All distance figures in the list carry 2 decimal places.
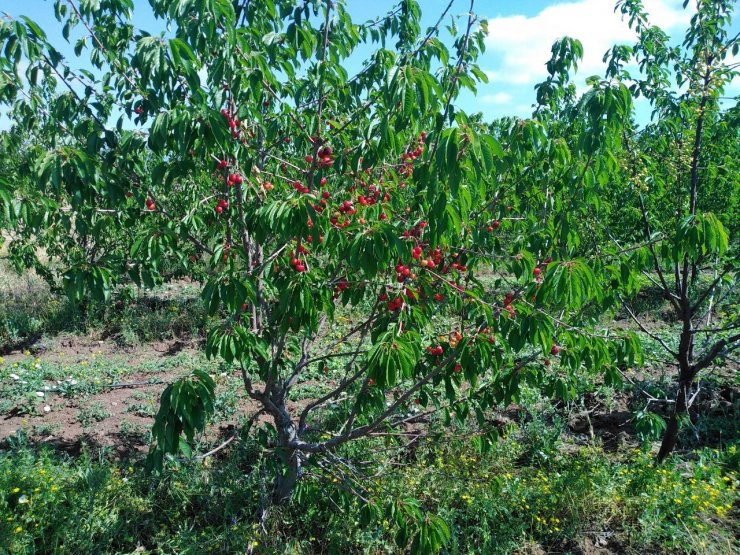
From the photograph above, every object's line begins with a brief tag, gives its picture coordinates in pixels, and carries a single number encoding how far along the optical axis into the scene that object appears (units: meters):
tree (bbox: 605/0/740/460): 3.83
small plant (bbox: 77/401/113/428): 4.58
